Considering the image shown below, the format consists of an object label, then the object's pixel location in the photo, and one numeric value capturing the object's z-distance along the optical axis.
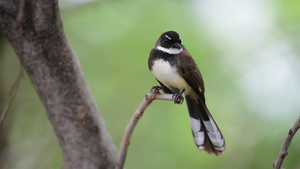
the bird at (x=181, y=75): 6.44
